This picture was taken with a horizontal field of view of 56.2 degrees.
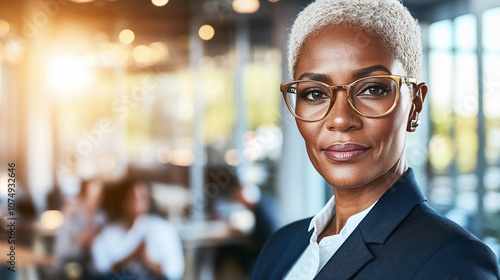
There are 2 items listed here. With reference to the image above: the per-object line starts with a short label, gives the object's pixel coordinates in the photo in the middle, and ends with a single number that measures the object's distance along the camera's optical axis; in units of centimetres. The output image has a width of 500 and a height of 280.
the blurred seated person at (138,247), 249
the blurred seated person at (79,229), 275
